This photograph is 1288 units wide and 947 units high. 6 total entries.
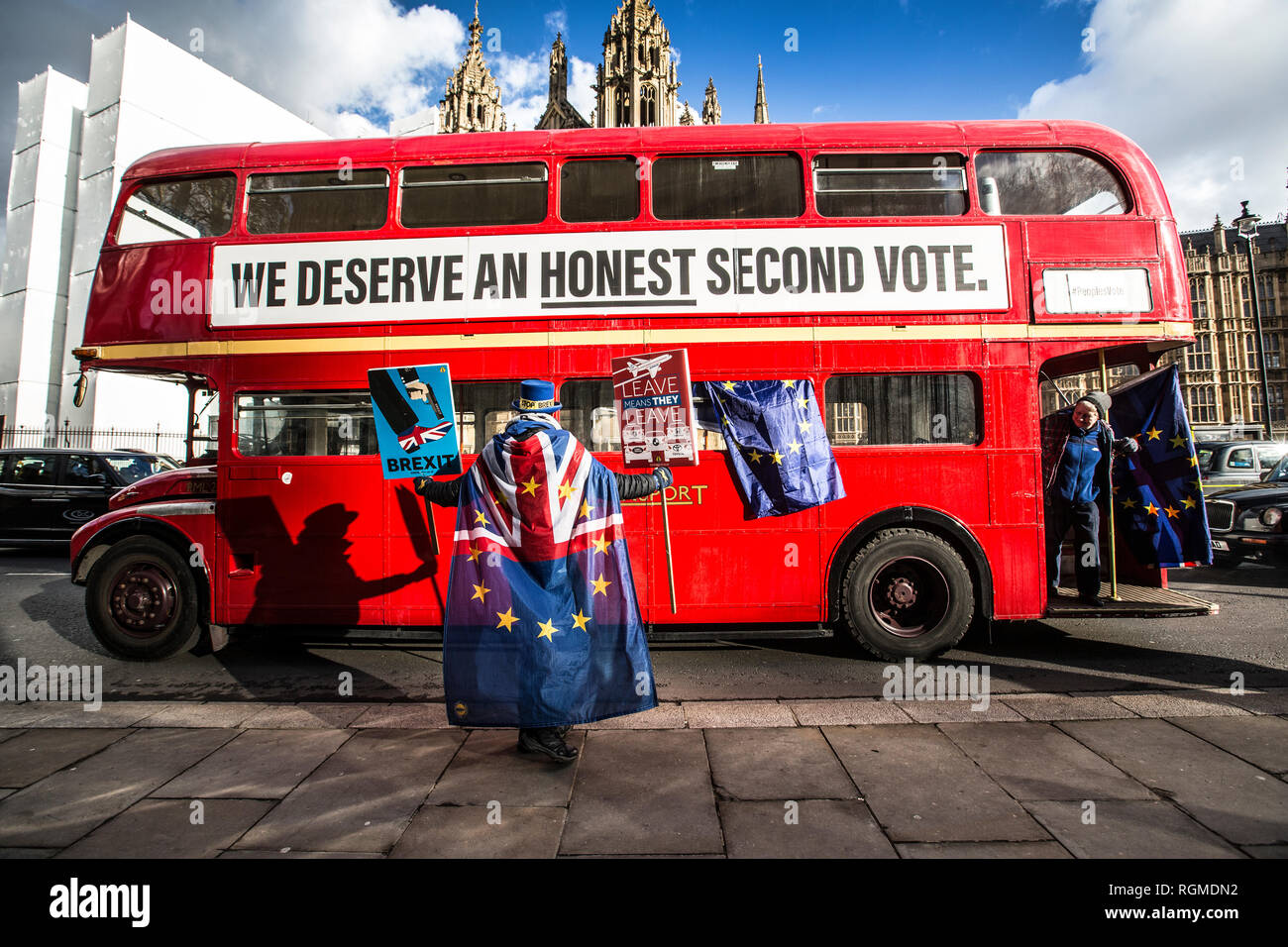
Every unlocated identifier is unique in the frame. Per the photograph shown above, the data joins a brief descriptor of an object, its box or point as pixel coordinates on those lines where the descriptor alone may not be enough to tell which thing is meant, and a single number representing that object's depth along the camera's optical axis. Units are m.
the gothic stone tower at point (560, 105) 57.44
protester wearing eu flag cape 3.63
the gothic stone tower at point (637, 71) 52.91
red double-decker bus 5.34
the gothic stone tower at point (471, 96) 55.31
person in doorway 5.88
